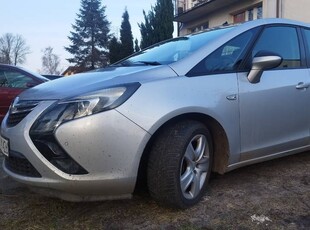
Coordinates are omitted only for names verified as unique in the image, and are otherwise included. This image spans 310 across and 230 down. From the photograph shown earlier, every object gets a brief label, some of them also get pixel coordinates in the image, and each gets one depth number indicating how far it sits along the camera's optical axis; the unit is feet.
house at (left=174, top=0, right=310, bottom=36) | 28.98
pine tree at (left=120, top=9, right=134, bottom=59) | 52.46
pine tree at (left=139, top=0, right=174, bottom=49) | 43.47
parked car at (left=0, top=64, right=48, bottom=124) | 14.47
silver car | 5.51
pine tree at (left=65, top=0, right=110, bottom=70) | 107.21
